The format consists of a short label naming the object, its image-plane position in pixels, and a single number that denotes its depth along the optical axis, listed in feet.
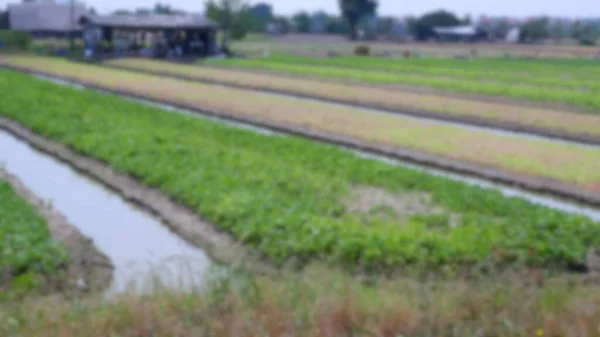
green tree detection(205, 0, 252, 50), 156.15
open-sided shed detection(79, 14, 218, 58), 138.21
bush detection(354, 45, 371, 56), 149.23
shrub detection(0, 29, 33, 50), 143.13
